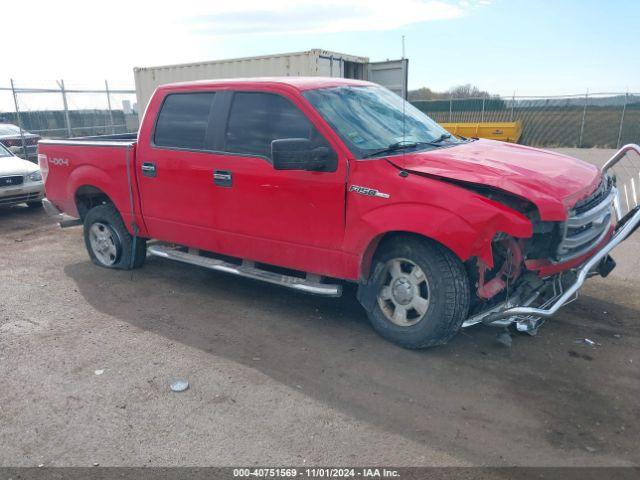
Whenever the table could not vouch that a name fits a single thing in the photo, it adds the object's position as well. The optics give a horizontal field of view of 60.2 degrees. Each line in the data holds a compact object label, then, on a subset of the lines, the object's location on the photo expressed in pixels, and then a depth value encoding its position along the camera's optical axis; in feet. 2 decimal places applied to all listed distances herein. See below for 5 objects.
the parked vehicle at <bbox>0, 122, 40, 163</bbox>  50.42
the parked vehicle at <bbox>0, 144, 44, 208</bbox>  31.81
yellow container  60.59
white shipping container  41.73
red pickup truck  12.76
